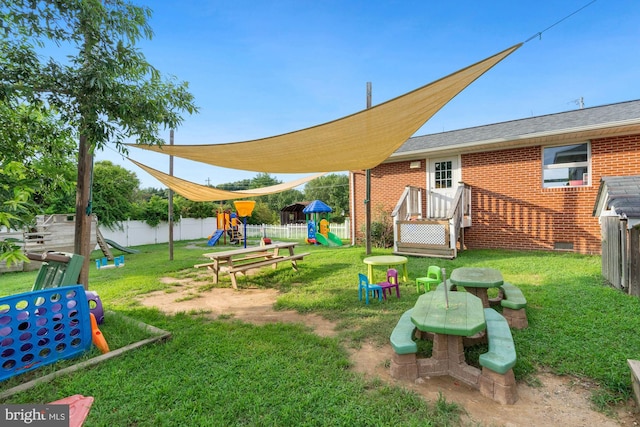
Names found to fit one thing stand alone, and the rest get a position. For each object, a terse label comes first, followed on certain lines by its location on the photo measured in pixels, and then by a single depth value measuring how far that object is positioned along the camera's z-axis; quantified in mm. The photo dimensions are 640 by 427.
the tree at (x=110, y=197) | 13141
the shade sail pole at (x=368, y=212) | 8203
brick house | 7289
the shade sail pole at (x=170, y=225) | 9202
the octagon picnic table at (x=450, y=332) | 2221
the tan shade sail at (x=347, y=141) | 3422
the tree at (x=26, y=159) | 1641
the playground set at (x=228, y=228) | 14414
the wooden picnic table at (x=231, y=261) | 5565
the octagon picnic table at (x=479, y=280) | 3489
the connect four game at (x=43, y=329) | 2459
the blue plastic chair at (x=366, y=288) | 4328
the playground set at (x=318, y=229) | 12359
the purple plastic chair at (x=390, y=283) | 4500
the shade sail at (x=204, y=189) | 7194
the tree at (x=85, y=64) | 2402
